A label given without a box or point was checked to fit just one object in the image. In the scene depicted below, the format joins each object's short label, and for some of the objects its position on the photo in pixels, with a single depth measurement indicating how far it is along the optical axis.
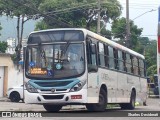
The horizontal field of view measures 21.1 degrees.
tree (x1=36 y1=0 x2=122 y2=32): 43.59
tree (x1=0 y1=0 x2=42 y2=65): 45.31
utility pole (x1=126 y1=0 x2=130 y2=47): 32.71
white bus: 15.09
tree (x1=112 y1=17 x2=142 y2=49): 48.28
